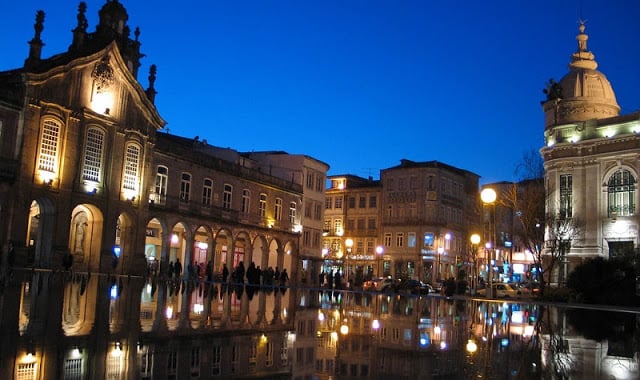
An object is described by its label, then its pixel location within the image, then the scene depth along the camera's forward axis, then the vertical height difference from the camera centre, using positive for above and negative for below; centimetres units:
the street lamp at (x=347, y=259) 7982 +195
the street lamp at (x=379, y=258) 7954 +225
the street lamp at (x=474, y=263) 4617 +159
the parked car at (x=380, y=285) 4663 -69
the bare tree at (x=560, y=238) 4762 +360
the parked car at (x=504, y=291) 4680 -67
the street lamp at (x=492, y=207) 2719 +343
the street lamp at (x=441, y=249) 7625 +352
